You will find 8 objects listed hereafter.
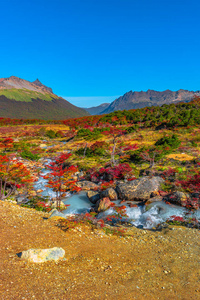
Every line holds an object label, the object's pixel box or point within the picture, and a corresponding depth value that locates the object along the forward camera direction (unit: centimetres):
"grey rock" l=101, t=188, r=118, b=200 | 1445
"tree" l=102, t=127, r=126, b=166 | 2190
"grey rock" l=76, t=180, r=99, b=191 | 1728
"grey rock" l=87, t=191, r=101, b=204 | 1471
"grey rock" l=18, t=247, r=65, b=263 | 506
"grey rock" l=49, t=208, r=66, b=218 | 866
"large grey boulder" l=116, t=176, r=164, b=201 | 1416
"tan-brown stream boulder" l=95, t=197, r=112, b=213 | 1259
